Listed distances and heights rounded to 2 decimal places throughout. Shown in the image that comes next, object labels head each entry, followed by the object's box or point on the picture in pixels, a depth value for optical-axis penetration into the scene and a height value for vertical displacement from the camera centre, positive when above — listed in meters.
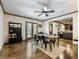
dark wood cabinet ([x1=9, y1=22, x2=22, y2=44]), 4.20 -0.31
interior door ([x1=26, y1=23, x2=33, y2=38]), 5.51 -0.07
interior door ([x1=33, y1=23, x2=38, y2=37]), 6.04 +0.18
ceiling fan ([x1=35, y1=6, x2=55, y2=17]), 3.23 +1.36
